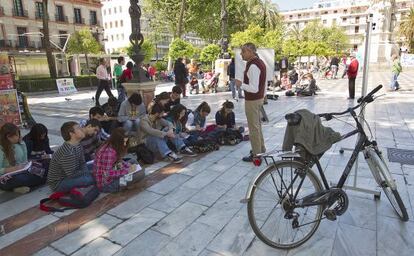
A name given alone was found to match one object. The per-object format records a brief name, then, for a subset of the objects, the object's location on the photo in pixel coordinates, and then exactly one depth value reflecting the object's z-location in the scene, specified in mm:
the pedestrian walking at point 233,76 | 12367
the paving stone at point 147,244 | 2688
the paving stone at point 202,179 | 4121
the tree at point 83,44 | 31500
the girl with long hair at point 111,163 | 3664
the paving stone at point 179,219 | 3043
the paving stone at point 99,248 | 2691
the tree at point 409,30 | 34750
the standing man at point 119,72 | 10176
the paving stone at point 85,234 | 2799
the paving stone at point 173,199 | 3508
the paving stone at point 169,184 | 3978
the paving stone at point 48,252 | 2689
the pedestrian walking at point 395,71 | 13406
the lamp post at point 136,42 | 6230
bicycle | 2615
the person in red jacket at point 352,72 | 11305
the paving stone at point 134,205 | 3384
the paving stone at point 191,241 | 2688
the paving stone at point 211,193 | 3646
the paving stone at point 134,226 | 2910
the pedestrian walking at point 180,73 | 12055
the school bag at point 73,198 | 3502
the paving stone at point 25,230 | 2932
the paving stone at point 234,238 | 2711
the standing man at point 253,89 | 4523
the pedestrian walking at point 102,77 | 11344
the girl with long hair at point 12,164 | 3920
